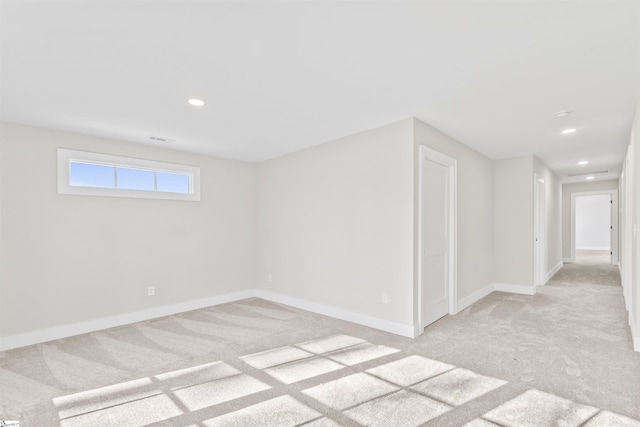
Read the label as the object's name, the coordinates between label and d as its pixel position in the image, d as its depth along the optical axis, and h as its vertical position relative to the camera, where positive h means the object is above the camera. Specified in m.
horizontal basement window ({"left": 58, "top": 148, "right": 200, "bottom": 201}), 3.82 +0.48
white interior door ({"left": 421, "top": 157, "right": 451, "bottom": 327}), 3.78 -0.38
